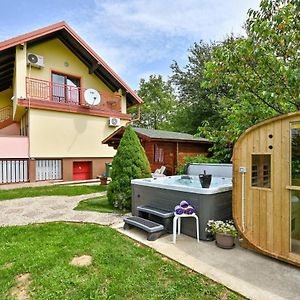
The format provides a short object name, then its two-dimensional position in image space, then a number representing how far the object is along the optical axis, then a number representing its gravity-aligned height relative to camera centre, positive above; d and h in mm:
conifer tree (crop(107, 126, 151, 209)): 7091 -580
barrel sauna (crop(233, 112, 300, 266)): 3602 -610
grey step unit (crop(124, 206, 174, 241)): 4773 -1580
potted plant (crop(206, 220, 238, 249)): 4293 -1536
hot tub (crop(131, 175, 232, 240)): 4754 -1094
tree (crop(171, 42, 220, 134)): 17609 +4734
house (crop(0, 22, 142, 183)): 12289 +2540
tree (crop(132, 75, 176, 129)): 30188 +6596
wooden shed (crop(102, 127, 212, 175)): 12430 +152
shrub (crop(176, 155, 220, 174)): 11936 -520
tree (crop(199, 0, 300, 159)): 4660 +1854
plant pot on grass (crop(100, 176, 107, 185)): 12220 -1562
